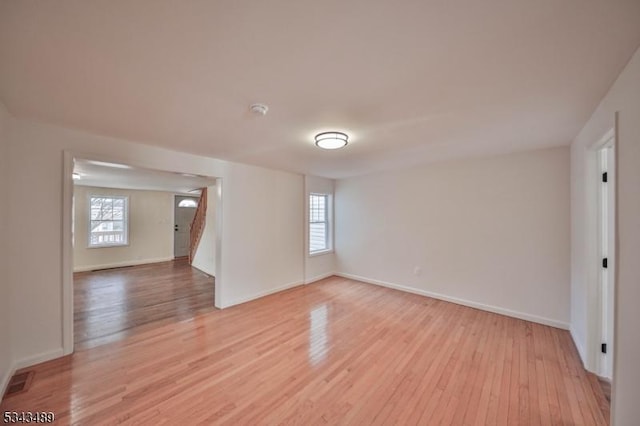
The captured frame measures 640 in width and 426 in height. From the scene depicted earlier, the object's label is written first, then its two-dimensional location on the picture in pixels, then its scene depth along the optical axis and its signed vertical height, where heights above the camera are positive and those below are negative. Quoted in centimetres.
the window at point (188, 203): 830 +31
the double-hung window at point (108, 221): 658 -28
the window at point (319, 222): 563 -22
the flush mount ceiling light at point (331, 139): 247 +77
